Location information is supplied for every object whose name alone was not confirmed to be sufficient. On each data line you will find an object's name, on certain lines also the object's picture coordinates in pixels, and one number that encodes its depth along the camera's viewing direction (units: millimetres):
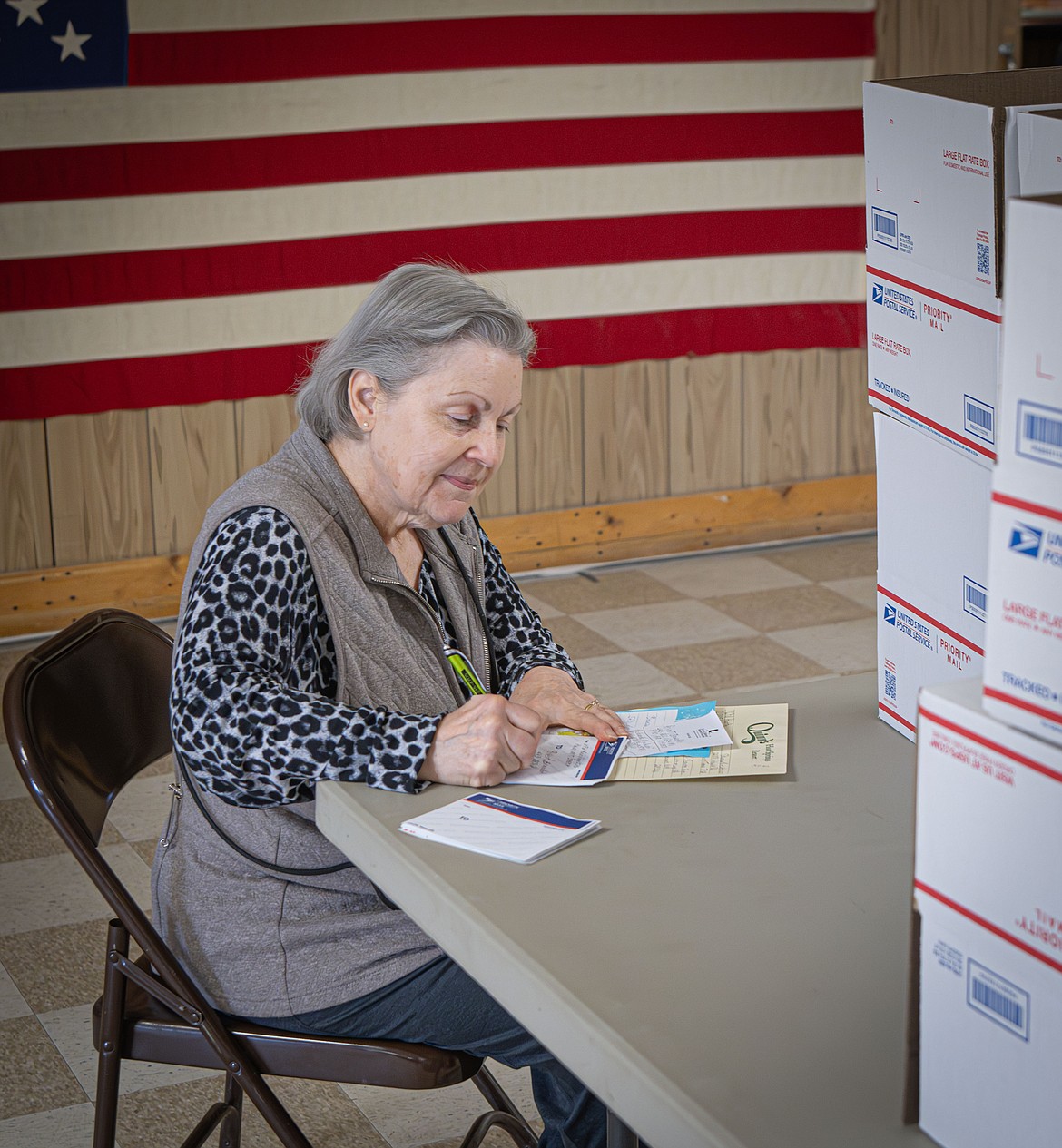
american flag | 5809
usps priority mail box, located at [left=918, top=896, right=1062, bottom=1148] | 2271
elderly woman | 2949
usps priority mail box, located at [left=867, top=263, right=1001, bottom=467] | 2838
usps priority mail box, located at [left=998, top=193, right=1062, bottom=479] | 2221
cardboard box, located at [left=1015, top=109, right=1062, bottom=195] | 2700
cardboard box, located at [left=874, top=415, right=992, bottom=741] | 2928
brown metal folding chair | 2962
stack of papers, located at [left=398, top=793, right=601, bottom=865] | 2789
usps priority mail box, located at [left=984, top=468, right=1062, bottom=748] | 2248
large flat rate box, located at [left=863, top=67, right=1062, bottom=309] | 2769
